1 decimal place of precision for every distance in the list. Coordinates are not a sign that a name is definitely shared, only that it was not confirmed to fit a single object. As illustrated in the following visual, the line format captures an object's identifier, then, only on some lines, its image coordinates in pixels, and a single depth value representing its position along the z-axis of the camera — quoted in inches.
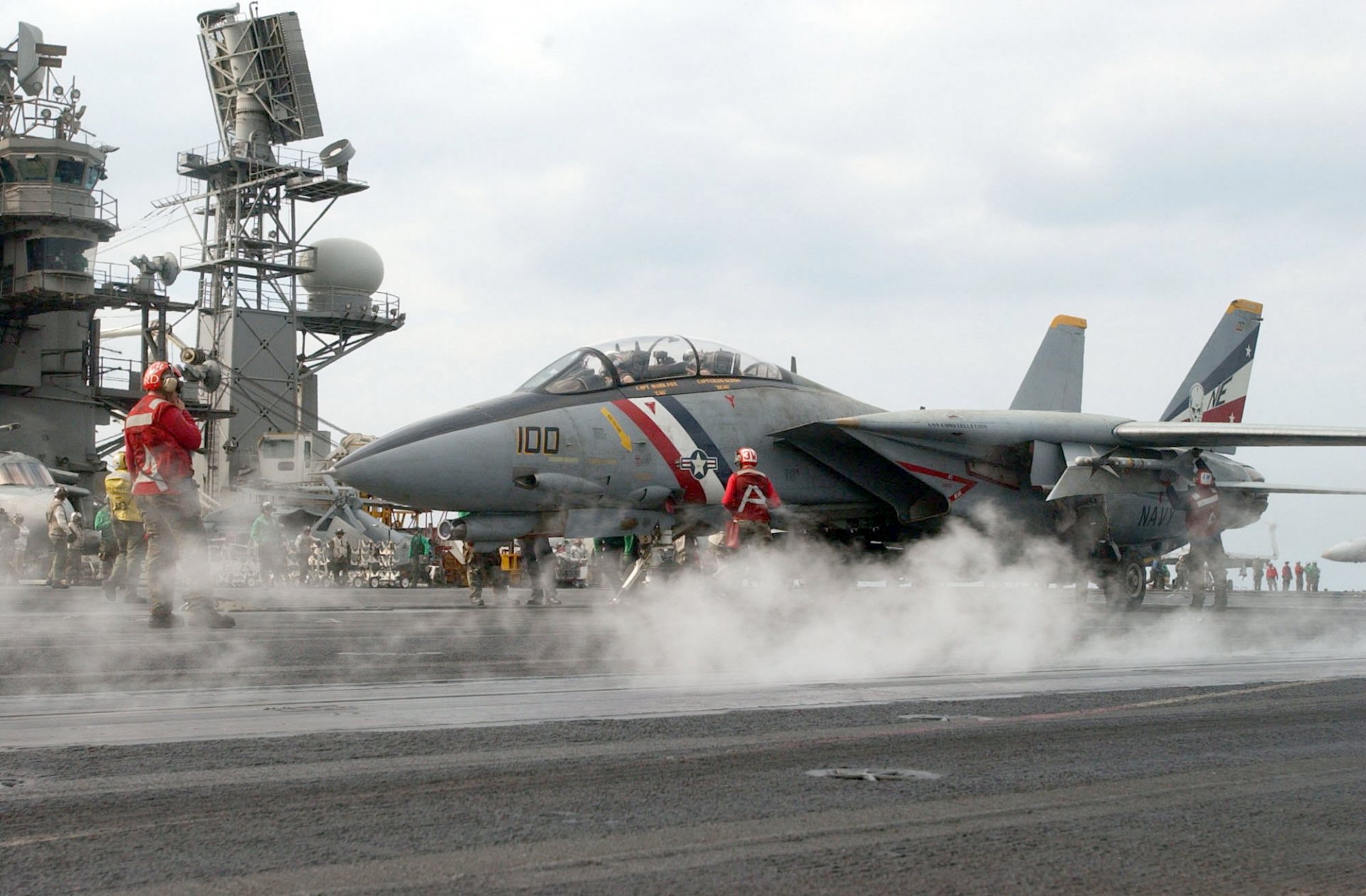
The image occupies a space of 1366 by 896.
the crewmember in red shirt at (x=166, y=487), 371.9
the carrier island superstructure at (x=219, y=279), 1925.4
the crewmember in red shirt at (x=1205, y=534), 649.0
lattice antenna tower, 2326.5
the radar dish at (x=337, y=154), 2417.6
